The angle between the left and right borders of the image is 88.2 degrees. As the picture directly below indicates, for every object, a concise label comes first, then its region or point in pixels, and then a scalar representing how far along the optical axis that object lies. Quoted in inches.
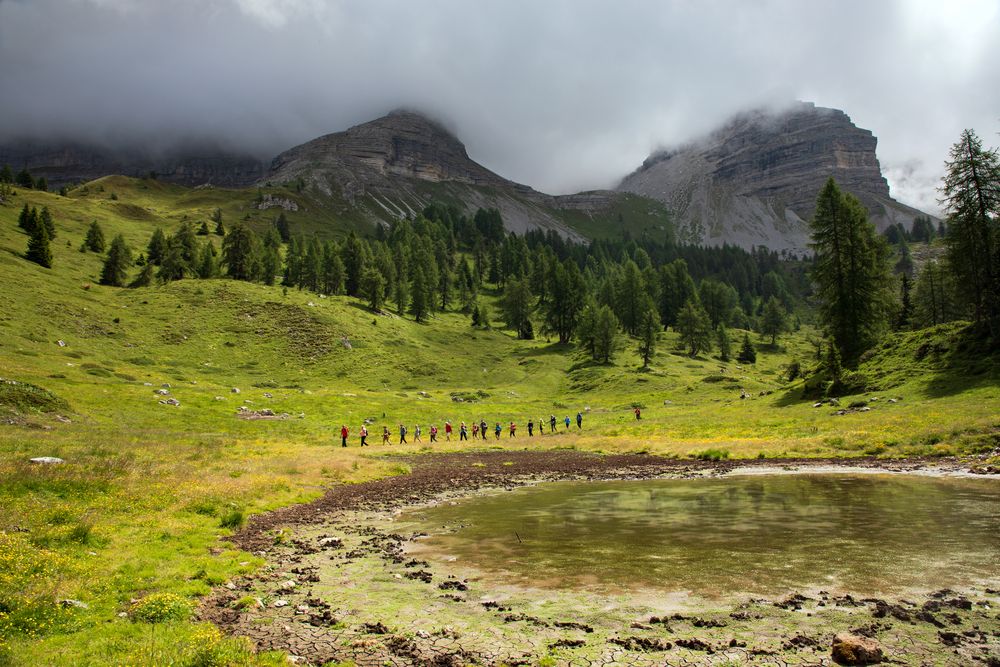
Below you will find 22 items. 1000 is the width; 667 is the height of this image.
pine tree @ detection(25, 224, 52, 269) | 4089.6
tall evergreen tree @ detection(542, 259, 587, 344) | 4948.3
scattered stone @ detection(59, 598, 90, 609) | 387.2
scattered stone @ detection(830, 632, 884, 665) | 306.0
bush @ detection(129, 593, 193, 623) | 385.4
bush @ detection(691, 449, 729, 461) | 1467.8
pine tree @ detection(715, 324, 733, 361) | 4872.0
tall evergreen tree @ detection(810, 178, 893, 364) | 2284.7
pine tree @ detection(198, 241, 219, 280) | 4913.6
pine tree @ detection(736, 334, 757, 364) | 4877.0
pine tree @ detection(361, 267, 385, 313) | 4933.6
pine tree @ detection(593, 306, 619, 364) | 4097.0
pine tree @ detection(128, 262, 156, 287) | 4461.1
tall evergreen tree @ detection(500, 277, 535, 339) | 5265.8
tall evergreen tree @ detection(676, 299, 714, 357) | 4704.7
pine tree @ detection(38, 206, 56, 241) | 4878.9
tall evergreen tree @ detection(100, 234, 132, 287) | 4343.0
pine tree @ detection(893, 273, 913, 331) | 3506.4
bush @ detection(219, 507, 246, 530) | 748.0
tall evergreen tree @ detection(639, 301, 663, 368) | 4008.4
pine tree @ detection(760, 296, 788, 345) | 5910.4
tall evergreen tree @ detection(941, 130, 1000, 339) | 1873.8
